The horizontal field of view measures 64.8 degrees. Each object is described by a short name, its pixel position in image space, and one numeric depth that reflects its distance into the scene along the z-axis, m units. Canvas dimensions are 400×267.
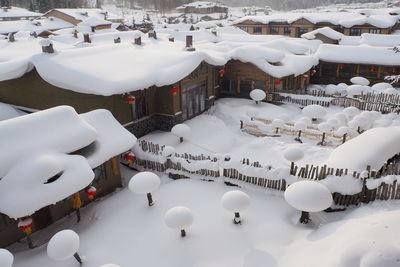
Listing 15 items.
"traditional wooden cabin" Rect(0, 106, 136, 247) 9.95
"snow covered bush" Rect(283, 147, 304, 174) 13.29
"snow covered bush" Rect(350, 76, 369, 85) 26.08
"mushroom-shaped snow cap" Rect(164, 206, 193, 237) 9.93
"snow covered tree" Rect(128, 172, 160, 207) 11.79
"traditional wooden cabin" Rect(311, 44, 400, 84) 28.39
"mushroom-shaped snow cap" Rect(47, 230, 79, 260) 8.77
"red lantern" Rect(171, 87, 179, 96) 18.74
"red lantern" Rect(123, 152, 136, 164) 15.04
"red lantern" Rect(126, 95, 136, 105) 17.01
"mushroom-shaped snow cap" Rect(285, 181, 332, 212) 9.82
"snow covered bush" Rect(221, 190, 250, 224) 10.42
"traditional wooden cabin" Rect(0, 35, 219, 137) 16.61
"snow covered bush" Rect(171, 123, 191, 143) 17.73
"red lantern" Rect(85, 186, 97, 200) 12.30
